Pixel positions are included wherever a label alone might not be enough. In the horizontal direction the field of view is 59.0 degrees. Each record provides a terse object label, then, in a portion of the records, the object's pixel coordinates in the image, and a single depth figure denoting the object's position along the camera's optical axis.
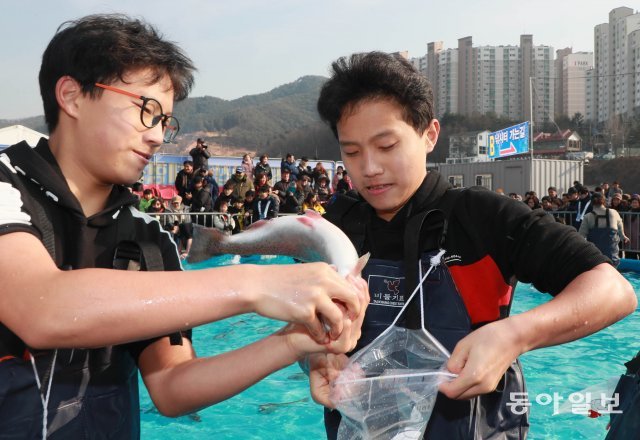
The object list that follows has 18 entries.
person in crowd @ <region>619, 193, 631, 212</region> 15.20
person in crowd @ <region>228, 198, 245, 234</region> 15.95
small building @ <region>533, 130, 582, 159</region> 67.81
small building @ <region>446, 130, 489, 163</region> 78.88
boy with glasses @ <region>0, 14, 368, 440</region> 1.22
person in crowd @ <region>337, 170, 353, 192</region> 18.73
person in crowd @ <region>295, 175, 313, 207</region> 17.33
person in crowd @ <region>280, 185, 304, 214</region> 16.64
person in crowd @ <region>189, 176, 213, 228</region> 16.02
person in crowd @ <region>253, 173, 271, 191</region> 15.78
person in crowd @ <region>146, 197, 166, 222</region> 15.19
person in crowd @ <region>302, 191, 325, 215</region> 15.74
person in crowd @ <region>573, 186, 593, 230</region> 14.02
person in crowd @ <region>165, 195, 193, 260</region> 14.64
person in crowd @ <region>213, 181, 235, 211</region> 16.28
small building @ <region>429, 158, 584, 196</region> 28.09
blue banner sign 32.05
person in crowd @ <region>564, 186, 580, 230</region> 16.23
